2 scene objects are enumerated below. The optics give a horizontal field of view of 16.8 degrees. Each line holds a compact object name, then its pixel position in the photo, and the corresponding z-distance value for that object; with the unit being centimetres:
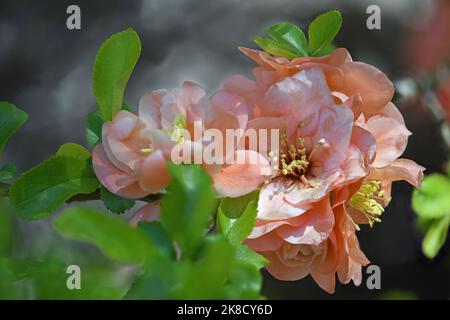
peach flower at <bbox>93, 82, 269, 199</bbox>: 46
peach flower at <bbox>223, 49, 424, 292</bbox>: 47
